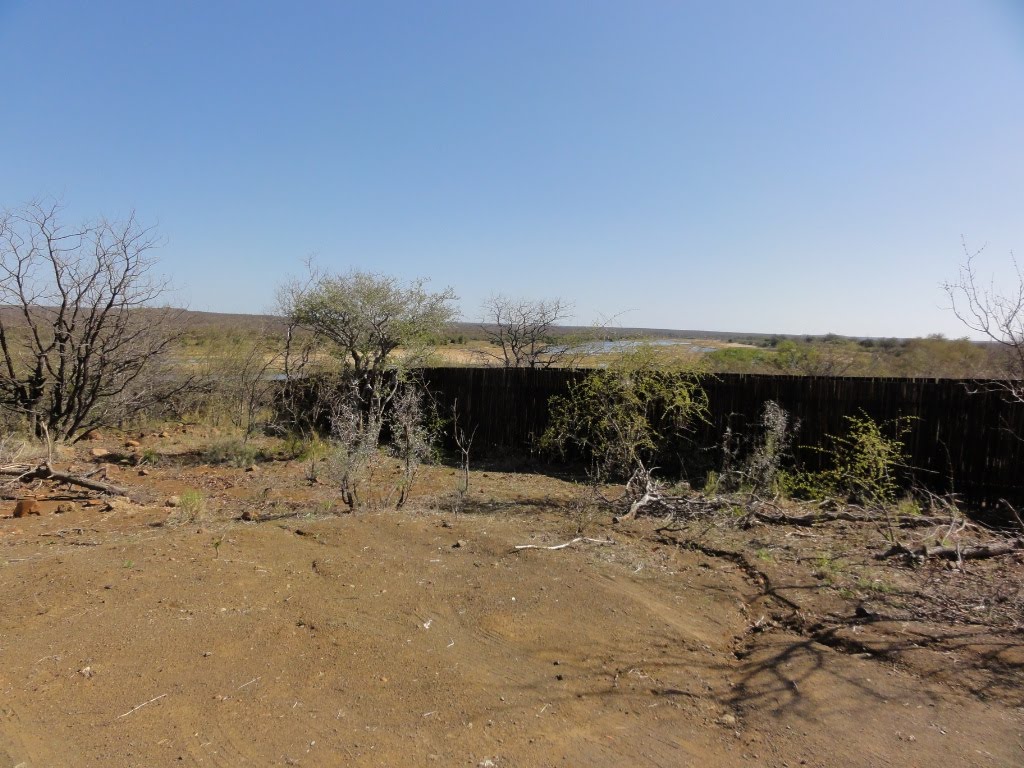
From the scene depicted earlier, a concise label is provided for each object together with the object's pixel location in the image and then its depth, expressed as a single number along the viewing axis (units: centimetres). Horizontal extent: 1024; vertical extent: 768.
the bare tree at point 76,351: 1036
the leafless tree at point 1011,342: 578
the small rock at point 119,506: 706
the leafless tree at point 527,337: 1706
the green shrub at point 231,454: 1059
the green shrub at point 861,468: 655
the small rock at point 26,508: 680
